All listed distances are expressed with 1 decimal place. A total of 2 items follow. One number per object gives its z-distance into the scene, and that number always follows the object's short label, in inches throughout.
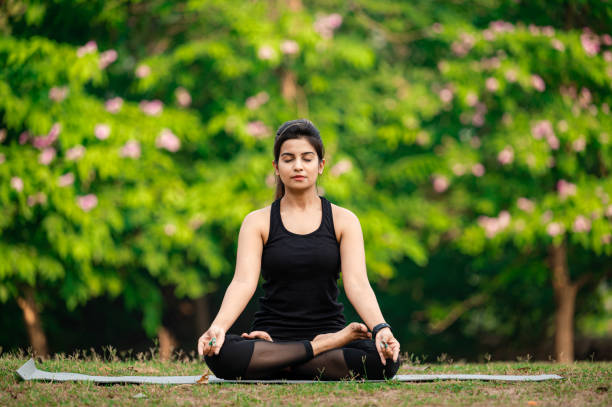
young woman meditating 302.5
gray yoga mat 301.9
